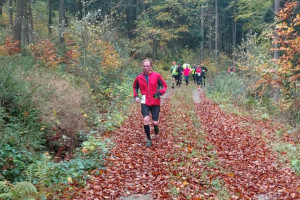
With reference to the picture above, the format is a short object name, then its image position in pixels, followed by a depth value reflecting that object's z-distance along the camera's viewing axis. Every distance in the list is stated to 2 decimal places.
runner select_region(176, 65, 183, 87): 23.18
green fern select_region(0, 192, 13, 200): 4.25
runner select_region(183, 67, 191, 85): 23.20
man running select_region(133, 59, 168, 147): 8.38
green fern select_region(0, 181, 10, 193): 4.44
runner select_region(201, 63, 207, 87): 23.62
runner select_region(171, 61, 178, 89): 22.94
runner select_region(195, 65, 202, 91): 23.22
